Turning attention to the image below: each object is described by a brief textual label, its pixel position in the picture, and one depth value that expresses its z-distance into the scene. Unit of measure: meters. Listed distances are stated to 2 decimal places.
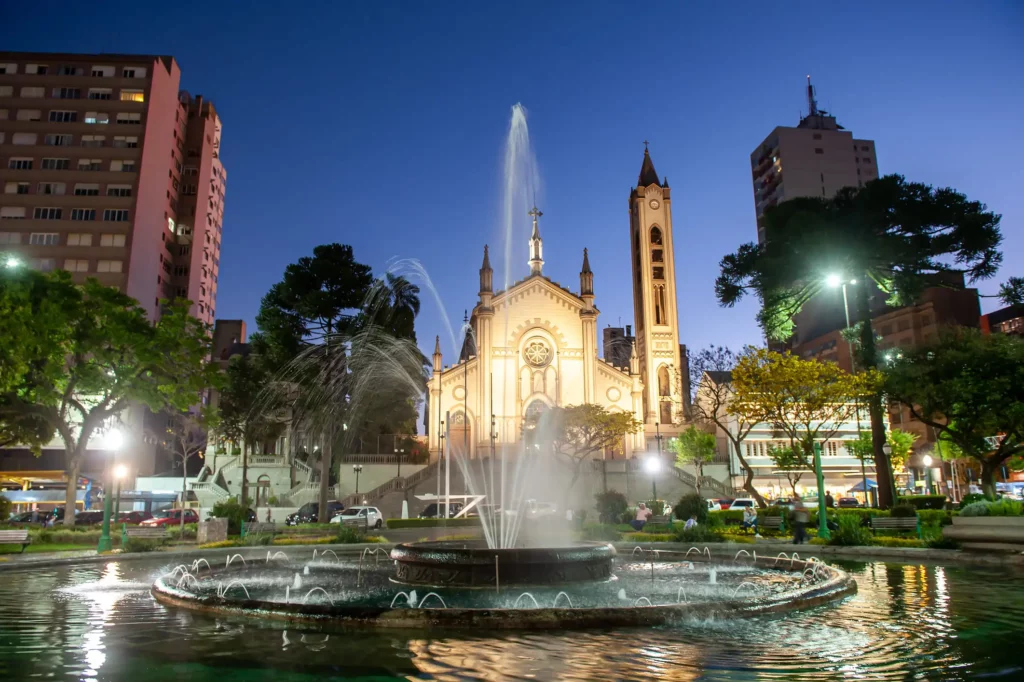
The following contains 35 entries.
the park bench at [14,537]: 21.53
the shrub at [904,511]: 25.55
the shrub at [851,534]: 20.00
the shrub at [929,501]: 35.19
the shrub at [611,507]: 32.91
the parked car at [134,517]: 40.66
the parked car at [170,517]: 37.31
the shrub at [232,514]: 26.79
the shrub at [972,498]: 32.05
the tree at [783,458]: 44.72
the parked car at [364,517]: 35.40
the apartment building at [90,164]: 67.38
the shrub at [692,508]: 27.67
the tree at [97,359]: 26.48
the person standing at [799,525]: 21.20
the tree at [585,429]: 51.94
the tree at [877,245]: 33.25
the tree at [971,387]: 29.41
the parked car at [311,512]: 40.34
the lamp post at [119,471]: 28.50
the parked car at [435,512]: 39.31
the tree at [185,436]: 50.69
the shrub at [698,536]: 23.16
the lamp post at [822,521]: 22.24
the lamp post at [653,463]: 42.75
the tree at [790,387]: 31.56
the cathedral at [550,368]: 62.97
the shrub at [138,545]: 21.94
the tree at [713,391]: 31.94
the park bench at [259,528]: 25.88
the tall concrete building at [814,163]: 107.06
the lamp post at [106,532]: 21.95
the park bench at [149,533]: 24.48
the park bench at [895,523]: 23.12
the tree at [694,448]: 61.25
